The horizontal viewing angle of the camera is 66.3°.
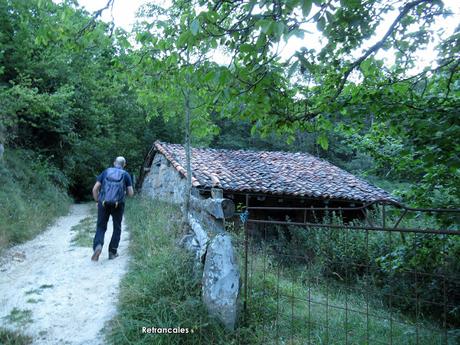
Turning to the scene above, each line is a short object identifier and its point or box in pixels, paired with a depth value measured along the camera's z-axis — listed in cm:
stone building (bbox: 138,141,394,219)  1115
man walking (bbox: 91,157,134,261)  574
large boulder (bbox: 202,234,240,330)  348
